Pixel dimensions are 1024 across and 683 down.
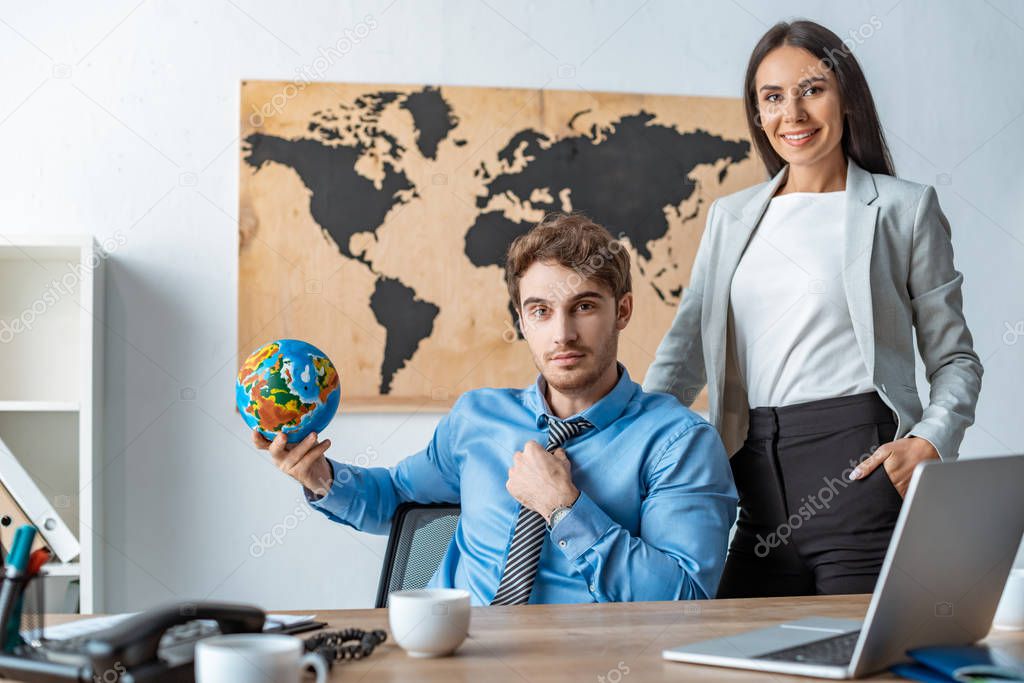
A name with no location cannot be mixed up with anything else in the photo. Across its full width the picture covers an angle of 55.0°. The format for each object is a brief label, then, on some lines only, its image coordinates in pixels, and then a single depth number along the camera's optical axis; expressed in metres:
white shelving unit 2.73
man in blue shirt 1.53
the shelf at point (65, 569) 2.63
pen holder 1.01
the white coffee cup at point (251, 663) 0.86
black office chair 1.71
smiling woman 1.85
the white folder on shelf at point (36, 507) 2.51
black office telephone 0.87
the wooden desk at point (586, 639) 1.03
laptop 0.97
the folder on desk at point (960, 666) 0.98
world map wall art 2.97
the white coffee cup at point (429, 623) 1.08
